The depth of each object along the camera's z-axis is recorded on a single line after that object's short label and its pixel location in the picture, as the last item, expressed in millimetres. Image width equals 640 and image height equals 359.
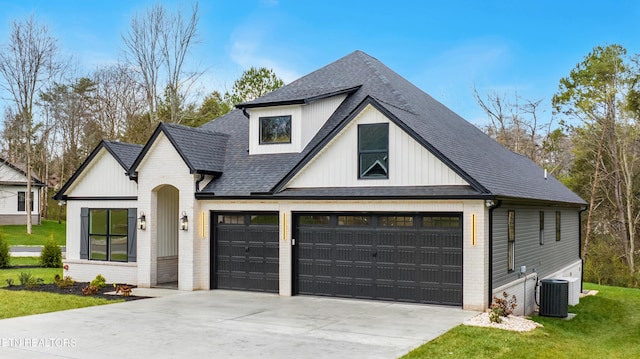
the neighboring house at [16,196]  45188
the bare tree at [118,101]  41875
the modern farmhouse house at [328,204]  14609
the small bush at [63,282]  18156
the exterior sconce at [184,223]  17609
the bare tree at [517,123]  40406
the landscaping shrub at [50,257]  25281
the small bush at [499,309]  12641
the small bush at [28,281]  18250
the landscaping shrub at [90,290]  16859
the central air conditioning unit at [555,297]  16125
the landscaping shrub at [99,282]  17562
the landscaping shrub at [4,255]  25041
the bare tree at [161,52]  37469
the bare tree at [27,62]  38531
